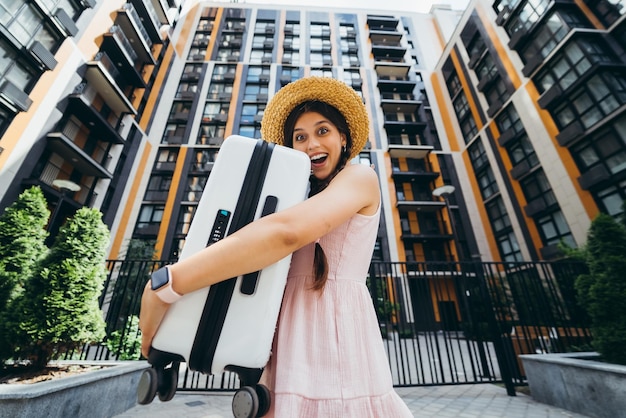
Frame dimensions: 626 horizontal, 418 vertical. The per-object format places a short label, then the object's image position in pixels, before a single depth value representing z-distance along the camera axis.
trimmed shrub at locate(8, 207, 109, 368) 3.44
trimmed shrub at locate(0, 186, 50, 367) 3.91
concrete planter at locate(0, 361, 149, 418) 2.42
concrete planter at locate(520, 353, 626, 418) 3.34
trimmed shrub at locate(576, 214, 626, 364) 3.74
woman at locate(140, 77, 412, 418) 0.72
